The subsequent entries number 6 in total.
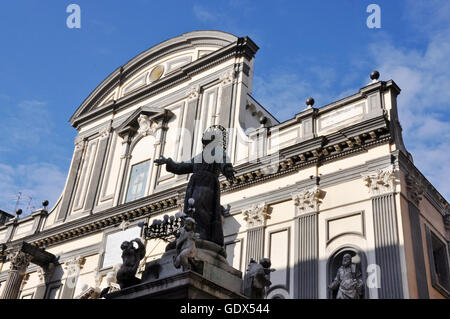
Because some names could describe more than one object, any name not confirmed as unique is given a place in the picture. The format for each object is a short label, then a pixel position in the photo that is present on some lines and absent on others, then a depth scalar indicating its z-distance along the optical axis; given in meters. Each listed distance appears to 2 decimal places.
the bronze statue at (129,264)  8.03
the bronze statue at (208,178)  8.77
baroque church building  15.78
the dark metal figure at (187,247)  7.34
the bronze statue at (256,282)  8.12
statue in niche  14.61
